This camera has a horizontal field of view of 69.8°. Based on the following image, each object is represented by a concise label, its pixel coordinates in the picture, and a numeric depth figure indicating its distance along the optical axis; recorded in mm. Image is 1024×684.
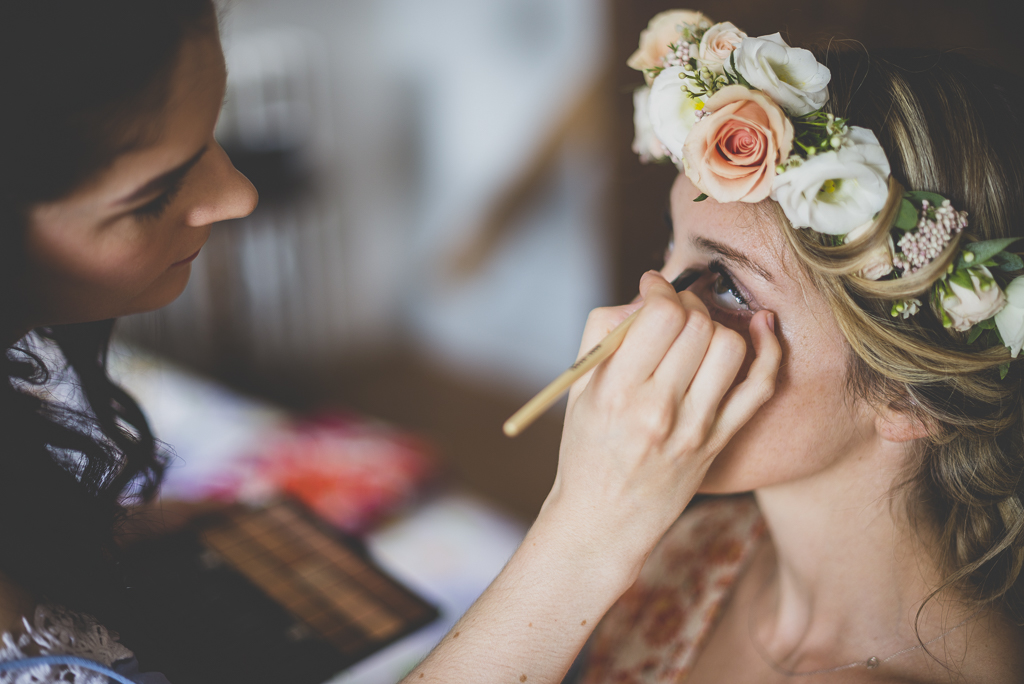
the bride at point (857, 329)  821
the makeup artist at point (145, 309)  665
